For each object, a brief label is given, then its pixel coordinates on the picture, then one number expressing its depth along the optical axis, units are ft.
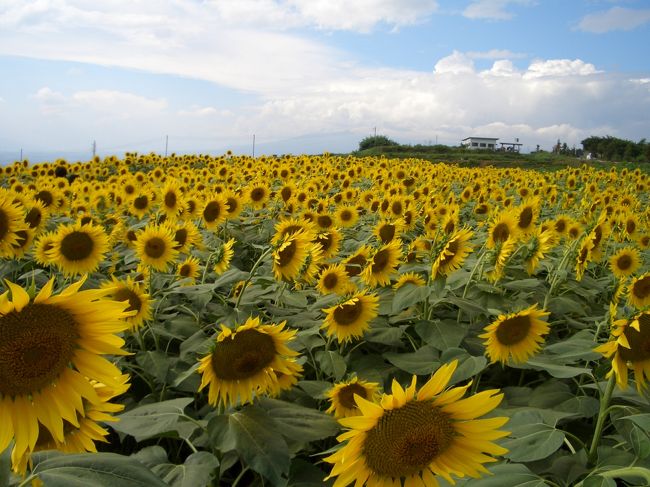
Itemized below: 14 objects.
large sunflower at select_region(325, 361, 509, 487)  4.25
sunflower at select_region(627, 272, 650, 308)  9.44
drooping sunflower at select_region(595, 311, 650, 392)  5.80
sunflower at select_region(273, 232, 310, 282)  10.05
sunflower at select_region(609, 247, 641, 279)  14.19
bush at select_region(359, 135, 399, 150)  138.31
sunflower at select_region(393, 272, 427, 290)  10.27
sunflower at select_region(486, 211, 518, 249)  12.47
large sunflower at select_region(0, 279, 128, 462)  3.70
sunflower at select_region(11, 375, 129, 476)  4.47
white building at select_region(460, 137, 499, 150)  203.25
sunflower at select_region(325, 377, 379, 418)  7.20
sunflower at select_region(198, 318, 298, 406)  6.15
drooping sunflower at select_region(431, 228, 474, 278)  9.88
